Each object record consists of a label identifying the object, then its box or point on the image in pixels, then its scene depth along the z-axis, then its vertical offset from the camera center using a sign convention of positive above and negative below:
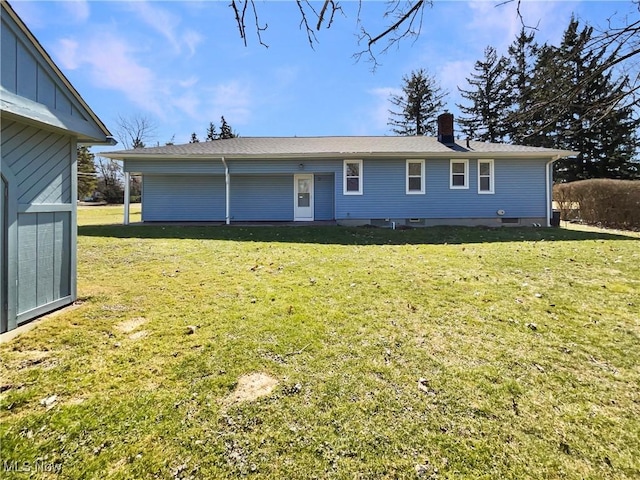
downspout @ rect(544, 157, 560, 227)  13.42 +2.49
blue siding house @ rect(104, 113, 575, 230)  13.23 +2.86
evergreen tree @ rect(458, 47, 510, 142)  30.84 +13.87
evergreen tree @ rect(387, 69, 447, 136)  33.88 +14.81
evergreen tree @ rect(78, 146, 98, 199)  39.56 +8.44
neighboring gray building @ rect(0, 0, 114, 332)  3.25 +0.80
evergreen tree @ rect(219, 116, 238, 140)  47.09 +16.64
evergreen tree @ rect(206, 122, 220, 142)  48.72 +16.82
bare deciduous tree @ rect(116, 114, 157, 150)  43.44 +15.42
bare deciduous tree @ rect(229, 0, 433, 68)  3.04 +2.25
